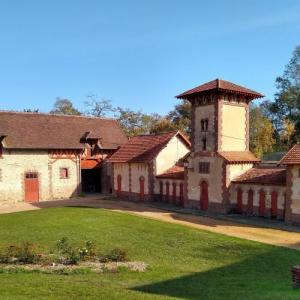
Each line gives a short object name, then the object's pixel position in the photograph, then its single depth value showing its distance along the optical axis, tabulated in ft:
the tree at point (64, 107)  252.01
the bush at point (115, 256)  54.75
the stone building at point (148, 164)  122.52
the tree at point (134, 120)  238.68
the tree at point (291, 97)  194.49
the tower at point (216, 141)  99.81
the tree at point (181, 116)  207.01
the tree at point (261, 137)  182.91
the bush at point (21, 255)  52.95
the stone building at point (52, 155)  127.75
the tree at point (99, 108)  244.01
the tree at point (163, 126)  201.05
